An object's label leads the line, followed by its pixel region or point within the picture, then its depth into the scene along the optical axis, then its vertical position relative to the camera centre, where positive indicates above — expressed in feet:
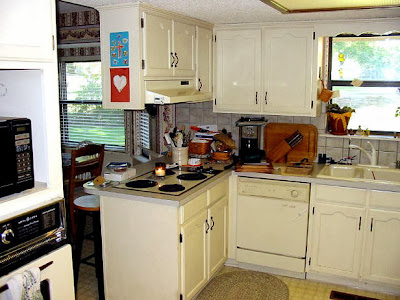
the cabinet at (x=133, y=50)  9.86 +1.07
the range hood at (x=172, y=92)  10.22 +0.09
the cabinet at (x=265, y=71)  12.22 +0.74
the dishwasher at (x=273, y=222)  11.77 -3.53
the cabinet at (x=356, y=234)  10.99 -3.61
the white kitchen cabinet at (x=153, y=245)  9.57 -3.44
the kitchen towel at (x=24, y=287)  4.75 -2.15
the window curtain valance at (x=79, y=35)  16.94 +2.39
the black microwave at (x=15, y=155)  5.16 -0.75
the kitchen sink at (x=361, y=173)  12.04 -2.17
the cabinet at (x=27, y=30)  4.85 +0.77
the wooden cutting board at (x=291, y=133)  13.22 -1.32
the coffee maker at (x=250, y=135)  13.08 -1.20
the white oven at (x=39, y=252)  4.85 -1.91
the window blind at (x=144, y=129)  16.28 -1.31
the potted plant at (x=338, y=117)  12.72 -0.61
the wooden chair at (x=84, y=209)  10.59 -2.83
